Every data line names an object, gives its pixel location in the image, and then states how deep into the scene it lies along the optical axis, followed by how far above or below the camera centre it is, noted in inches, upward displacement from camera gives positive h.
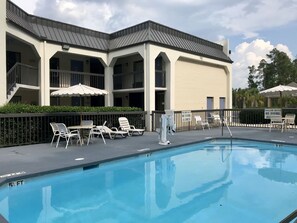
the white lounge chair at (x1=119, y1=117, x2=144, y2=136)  548.4 -27.4
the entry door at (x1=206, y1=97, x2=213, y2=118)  860.0 +31.0
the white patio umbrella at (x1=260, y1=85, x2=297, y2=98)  647.8 +54.4
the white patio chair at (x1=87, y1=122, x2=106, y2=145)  462.8 -29.4
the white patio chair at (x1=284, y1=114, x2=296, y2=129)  599.2 -15.5
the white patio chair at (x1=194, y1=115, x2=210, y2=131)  678.3 -24.2
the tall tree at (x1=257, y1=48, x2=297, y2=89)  1856.5 +304.8
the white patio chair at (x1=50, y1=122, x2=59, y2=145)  413.6 -19.5
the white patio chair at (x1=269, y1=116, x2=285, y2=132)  597.6 -19.8
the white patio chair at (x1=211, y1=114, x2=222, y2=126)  751.0 -17.8
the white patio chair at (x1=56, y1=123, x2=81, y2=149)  399.2 -23.3
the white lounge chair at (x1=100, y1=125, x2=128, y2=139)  493.1 -34.8
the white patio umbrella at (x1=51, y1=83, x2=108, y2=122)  430.2 +36.3
